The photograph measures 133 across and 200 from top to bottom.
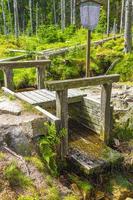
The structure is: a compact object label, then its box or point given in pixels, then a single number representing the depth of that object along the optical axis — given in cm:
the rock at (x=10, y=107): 660
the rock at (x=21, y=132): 583
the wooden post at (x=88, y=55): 740
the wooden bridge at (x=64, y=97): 599
